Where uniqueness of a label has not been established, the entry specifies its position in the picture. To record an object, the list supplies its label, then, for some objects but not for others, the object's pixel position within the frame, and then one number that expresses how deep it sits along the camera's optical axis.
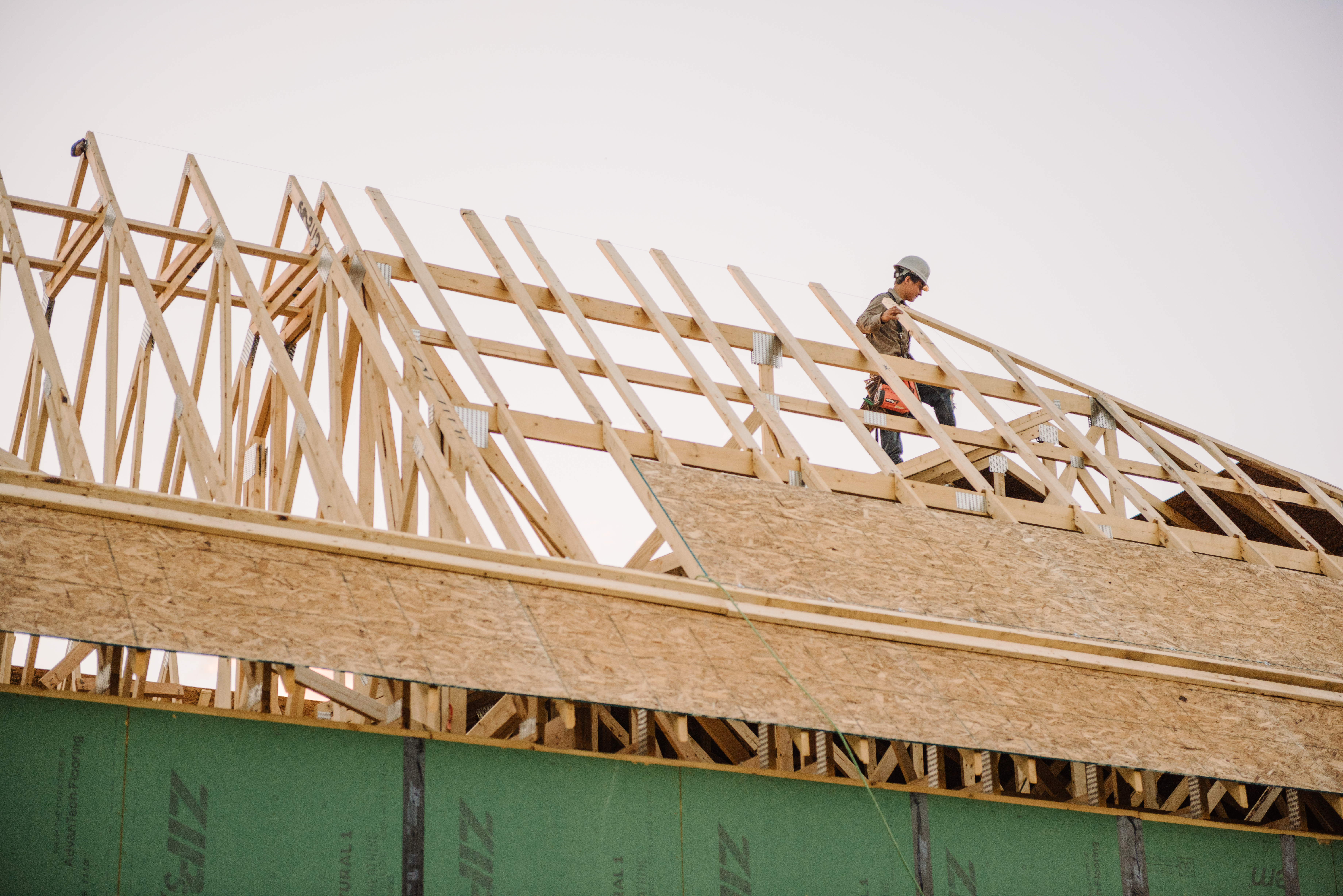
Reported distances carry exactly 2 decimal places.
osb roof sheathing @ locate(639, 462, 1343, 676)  18.52
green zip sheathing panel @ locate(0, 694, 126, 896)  13.11
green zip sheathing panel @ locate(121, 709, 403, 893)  13.75
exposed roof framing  18.09
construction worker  27.23
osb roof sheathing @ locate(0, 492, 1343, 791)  13.43
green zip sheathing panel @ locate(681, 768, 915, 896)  16.42
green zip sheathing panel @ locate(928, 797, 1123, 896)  17.97
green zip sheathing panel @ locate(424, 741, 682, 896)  15.07
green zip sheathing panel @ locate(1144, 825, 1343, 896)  19.50
